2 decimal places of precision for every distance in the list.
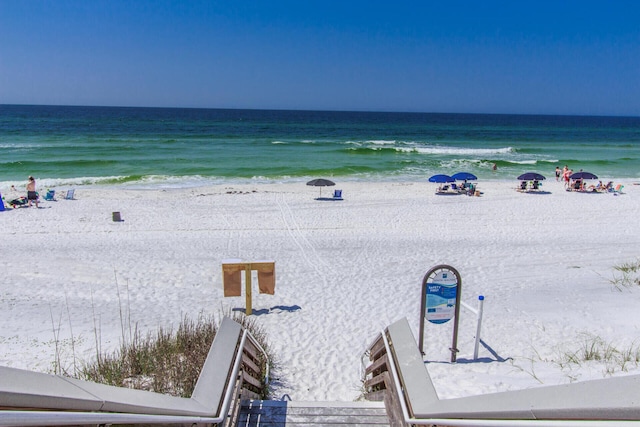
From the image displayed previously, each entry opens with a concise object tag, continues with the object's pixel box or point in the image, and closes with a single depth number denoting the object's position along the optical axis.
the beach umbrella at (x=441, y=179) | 20.68
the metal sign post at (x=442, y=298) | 6.27
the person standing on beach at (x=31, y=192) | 17.50
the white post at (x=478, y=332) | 6.34
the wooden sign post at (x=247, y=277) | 8.18
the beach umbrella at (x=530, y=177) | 21.64
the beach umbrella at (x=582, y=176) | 22.02
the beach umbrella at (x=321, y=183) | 19.39
